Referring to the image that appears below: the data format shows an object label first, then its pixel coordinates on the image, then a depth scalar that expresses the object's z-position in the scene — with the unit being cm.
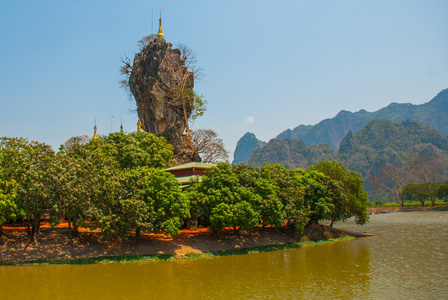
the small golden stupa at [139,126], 6169
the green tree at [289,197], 3161
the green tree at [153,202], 2550
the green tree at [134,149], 3548
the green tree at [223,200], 2772
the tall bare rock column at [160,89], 5575
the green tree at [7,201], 2248
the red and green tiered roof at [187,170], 3678
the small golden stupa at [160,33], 5865
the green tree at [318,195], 3478
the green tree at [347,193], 3800
